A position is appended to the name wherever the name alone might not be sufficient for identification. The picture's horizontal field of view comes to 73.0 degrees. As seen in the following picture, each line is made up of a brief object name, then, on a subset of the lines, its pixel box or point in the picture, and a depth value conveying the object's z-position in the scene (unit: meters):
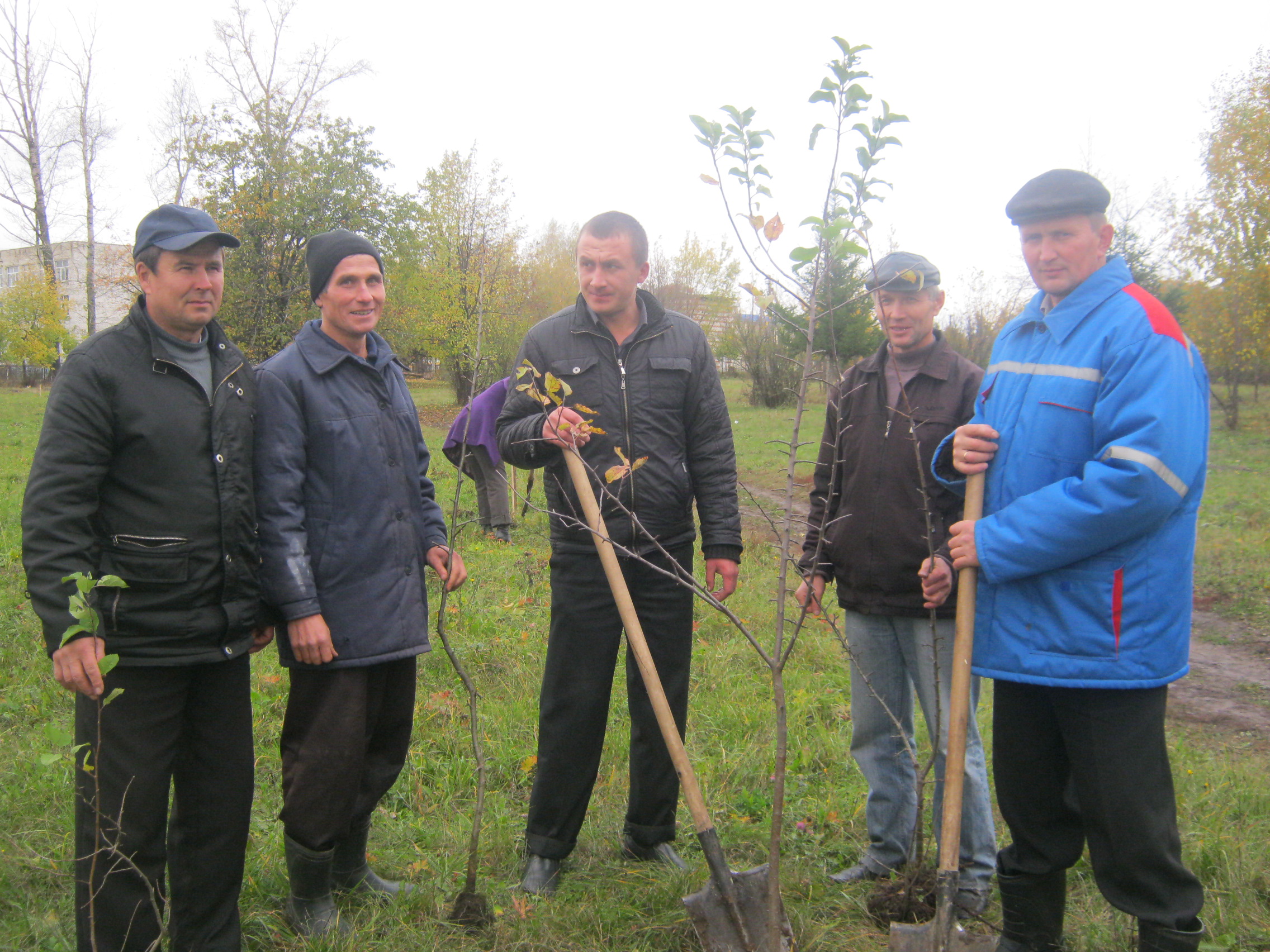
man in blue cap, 2.04
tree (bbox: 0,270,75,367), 34.53
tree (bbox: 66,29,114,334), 29.02
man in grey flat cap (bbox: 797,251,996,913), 2.70
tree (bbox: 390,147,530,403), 25.50
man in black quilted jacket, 2.89
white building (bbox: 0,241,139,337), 27.38
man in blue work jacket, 1.90
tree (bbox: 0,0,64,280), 28.06
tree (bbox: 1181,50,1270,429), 17.48
